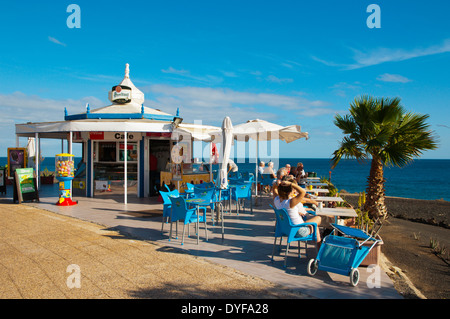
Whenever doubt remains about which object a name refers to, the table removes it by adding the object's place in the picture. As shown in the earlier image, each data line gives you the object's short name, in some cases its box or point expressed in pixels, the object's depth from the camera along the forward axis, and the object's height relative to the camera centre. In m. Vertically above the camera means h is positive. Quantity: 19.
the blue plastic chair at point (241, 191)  8.58 -0.75
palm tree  7.46 +0.59
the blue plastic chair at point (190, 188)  8.08 -0.66
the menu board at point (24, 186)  10.61 -0.75
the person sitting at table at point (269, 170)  13.15 -0.29
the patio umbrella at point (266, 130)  11.07 +1.14
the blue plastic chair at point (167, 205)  6.48 -0.84
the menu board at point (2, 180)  12.87 -0.68
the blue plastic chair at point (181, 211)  5.78 -0.87
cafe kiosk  11.99 +0.45
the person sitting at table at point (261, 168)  13.89 -0.21
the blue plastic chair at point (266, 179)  12.17 -0.62
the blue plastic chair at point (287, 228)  4.69 -0.96
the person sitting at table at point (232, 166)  12.44 -0.12
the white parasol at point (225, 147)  7.95 +0.40
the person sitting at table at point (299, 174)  10.66 -0.37
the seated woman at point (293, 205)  4.87 -0.66
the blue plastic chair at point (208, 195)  6.47 -0.66
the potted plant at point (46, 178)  17.91 -0.82
